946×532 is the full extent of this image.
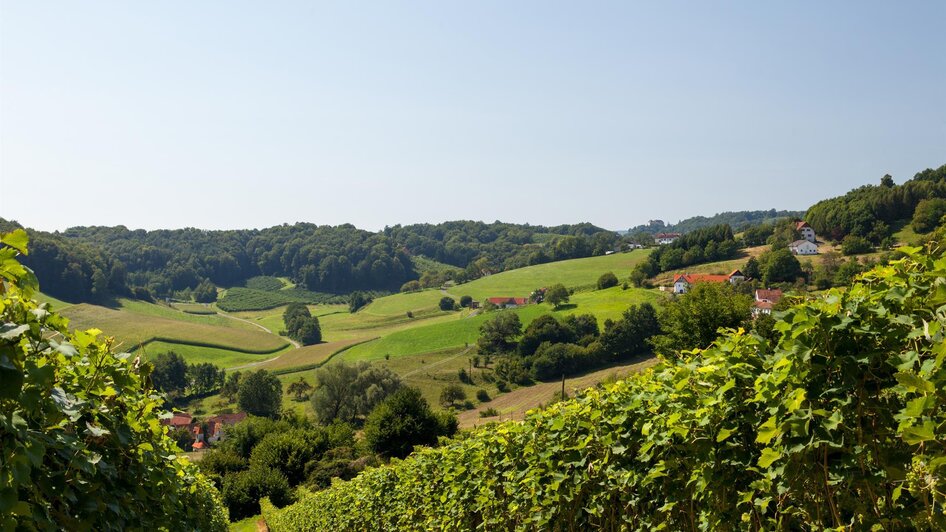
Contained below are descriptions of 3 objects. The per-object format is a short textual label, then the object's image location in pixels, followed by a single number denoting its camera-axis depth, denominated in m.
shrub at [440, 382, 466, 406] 73.31
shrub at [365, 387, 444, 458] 38.38
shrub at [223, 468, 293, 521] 30.38
